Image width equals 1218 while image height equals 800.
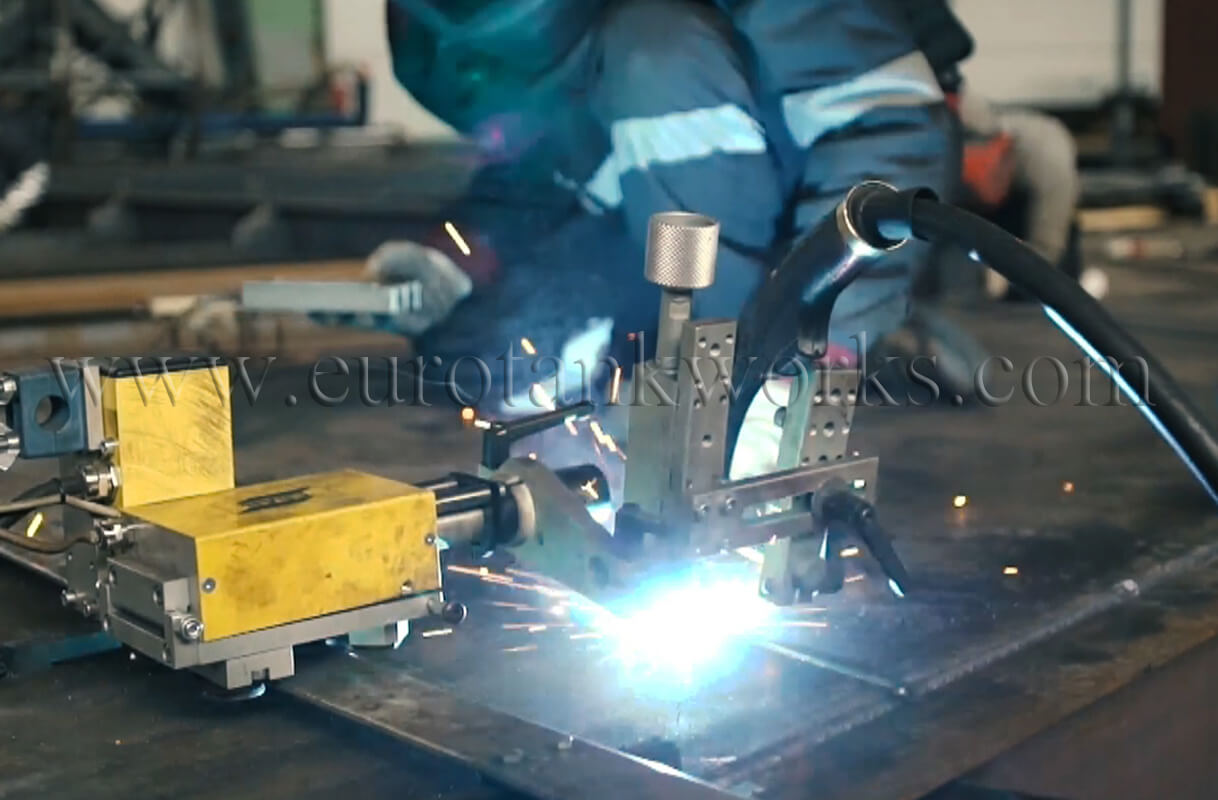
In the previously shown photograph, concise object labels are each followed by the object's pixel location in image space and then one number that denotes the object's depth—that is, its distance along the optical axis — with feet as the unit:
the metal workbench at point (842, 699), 5.07
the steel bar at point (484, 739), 4.94
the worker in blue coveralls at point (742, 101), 6.78
